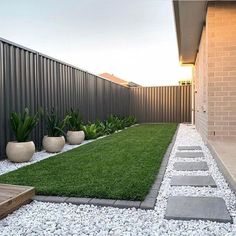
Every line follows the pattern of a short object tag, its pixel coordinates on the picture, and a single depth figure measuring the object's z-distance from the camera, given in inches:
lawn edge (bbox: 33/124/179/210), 104.4
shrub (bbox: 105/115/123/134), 396.8
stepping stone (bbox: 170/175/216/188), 131.3
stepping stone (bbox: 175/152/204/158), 203.0
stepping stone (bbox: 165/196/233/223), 92.3
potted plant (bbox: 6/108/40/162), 190.5
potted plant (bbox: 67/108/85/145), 280.4
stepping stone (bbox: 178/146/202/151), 237.4
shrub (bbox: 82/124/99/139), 320.8
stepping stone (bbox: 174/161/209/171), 163.8
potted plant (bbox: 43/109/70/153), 230.4
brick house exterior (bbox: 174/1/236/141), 228.5
